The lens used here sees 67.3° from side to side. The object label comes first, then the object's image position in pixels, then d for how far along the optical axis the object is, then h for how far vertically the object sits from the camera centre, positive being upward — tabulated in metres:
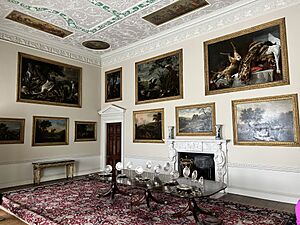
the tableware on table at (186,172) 5.70 -1.04
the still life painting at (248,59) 6.81 +2.34
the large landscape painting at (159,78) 9.23 +2.32
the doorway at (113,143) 11.35 -0.58
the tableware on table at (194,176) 5.50 -1.10
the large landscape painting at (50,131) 9.57 +0.07
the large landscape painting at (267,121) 6.43 +0.28
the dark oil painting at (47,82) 9.41 +2.29
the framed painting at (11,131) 8.55 +0.08
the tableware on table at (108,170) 6.61 -1.12
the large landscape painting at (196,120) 8.11 +0.41
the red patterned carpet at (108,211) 4.86 -1.92
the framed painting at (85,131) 11.08 +0.05
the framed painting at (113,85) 11.54 +2.44
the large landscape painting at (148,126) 9.64 +0.25
